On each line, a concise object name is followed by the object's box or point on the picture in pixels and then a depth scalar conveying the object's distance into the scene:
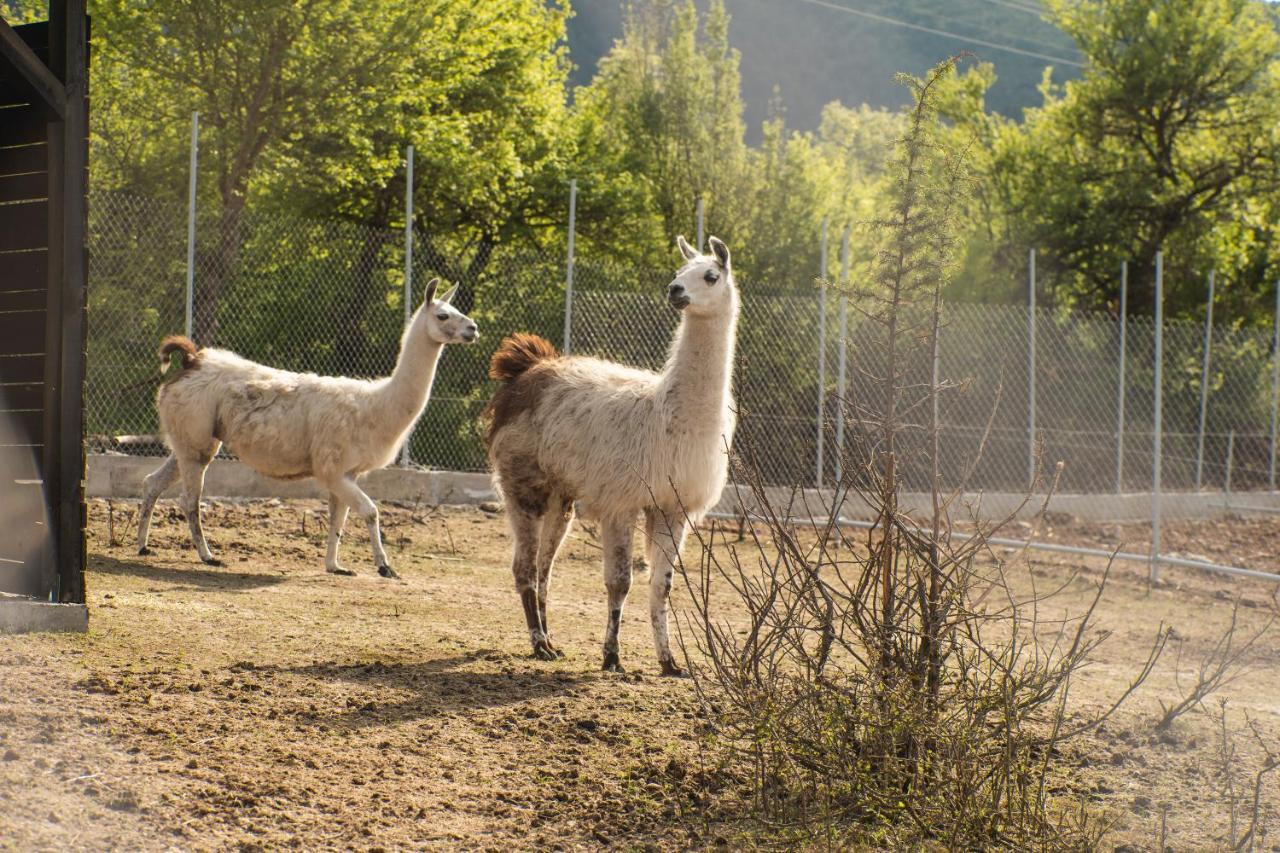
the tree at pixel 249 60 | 19.23
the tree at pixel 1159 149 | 25.44
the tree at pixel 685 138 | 26.58
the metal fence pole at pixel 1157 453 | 10.62
